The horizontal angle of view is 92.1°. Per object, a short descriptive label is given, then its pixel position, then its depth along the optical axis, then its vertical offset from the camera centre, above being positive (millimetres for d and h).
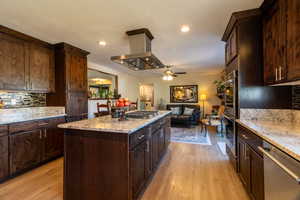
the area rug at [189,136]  4129 -1207
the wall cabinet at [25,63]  2447 +690
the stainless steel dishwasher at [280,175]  925 -555
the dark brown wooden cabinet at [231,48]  2230 +880
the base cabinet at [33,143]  2316 -795
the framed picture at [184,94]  7285 +239
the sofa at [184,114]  6116 -715
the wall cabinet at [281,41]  1418 +649
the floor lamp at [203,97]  6695 +66
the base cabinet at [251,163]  1410 -733
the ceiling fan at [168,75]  4988 +818
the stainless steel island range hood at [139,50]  2361 +838
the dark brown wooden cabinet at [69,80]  3178 +432
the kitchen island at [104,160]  1521 -687
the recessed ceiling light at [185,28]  2414 +1208
